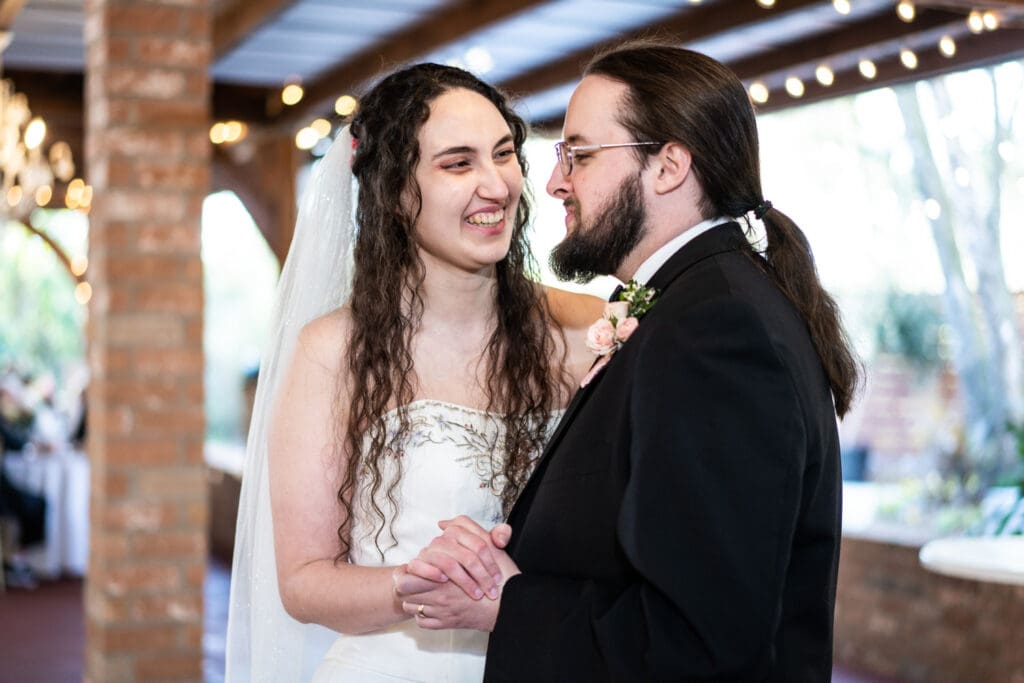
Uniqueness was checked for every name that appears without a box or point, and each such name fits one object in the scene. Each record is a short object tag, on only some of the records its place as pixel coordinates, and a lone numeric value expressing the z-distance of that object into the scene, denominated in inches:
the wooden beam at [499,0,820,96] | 244.2
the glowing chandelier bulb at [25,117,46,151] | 326.6
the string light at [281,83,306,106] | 377.4
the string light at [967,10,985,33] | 169.3
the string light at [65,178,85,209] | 472.7
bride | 90.8
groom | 63.1
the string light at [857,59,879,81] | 258.8
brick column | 166.1
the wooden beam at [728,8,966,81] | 225.9
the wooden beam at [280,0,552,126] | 262.8
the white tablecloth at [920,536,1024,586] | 132.5
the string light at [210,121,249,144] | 398.0
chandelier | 330.0
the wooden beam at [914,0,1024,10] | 154.8
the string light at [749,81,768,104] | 300.5
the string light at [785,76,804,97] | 291.0
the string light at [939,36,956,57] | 218.9
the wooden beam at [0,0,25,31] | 269.9
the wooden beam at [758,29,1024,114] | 201.9
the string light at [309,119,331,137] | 397.1
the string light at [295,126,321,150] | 417.9
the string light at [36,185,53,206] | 367.9
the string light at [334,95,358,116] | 334.5
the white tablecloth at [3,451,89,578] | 387.2
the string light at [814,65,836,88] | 277.7
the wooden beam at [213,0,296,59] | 268.1
